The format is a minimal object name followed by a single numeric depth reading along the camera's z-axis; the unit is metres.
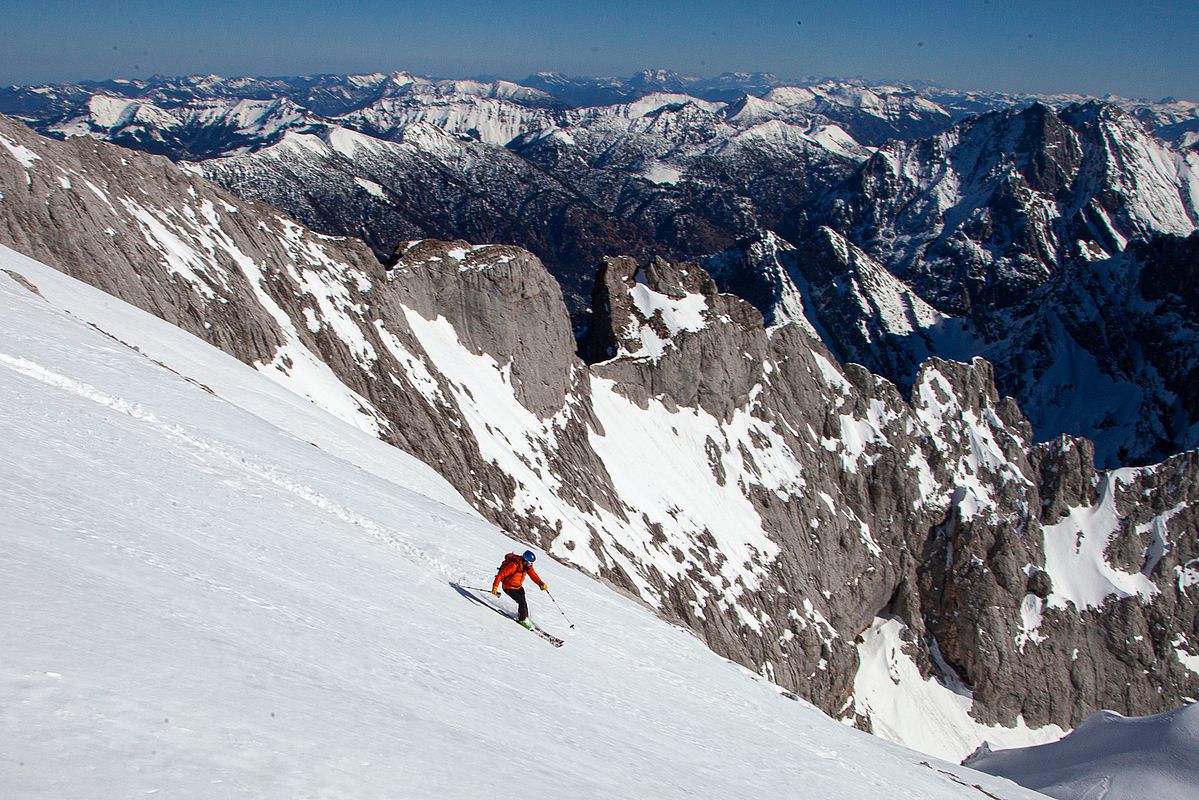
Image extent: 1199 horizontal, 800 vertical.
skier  18.97
